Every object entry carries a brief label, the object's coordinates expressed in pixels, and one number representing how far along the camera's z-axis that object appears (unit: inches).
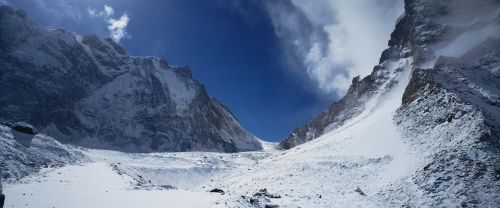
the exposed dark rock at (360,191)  1270.2
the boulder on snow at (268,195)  1211.9
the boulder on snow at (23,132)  1826.9
